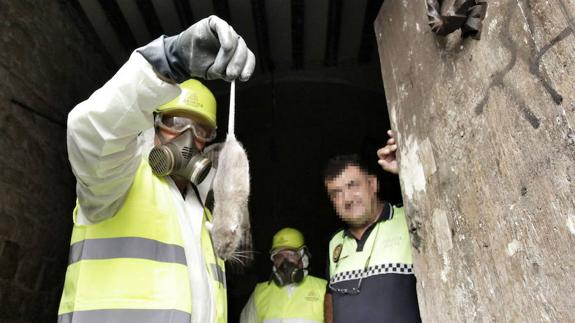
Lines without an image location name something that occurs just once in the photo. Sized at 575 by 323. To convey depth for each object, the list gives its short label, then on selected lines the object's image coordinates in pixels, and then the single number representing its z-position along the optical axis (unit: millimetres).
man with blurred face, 1493
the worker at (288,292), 2754
